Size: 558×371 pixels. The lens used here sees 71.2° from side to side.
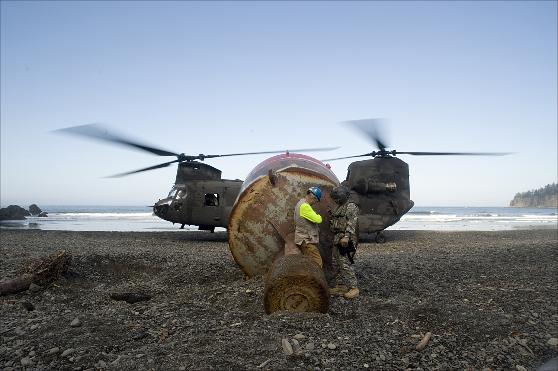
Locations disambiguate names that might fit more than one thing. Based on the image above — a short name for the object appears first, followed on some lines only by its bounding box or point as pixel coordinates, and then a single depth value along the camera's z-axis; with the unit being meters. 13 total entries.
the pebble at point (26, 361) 4.10
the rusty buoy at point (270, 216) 6.75
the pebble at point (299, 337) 4.28
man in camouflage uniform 6.25
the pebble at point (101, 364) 3.88
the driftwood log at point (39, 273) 6.95
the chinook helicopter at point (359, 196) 17.19
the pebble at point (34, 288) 7.05
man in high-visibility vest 6.14
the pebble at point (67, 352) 4.24
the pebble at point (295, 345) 4.02
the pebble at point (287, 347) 3.95
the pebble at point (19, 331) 5.10
